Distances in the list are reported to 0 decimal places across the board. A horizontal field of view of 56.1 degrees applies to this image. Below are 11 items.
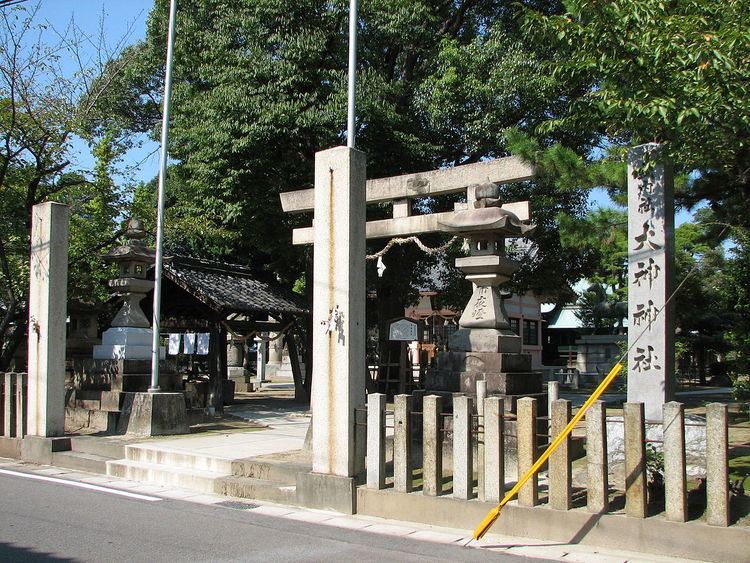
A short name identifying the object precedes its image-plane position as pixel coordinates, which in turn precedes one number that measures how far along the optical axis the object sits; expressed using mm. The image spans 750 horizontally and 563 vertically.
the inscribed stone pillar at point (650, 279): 7988
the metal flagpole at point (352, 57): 11758
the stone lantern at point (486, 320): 10344
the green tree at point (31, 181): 16062
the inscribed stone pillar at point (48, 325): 12289
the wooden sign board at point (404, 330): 21266
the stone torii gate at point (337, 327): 8406
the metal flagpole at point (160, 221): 13656
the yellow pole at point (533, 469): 6621
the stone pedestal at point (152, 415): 13211
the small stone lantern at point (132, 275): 15109
